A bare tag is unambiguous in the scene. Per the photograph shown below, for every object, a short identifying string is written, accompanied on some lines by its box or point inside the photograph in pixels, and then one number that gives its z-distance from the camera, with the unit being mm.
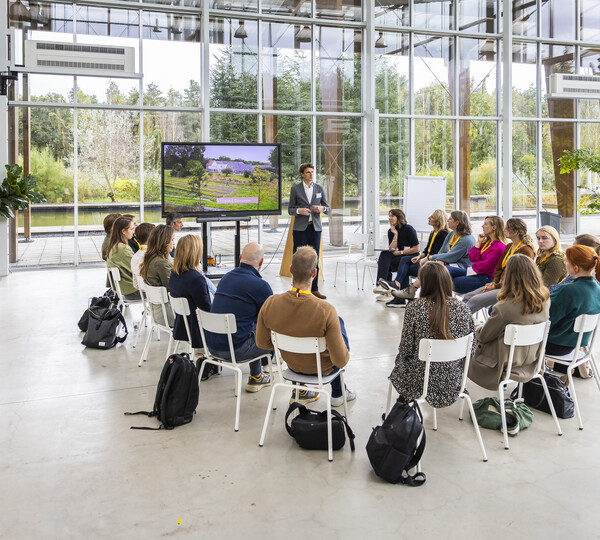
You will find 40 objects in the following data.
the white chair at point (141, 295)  5935
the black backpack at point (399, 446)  3307
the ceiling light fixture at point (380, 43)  13148
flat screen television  9781
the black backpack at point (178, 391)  4125
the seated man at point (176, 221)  8133
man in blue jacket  4449
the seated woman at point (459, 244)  7422
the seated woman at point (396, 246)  8500
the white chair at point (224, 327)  4129
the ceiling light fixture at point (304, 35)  12742
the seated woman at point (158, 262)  5621
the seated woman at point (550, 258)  5598
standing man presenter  8750
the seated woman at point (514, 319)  3994
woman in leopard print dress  3662
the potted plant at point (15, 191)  10695
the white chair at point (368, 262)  9453
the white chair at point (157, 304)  5219
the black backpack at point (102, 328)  6133
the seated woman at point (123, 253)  6648
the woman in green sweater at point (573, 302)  4332
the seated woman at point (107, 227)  7459
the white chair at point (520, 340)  3832
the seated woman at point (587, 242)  5359
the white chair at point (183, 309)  4633
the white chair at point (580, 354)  4117
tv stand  9969
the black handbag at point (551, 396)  4246
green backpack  4016
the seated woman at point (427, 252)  8000
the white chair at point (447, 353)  3514
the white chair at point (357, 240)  9848
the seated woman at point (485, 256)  6684
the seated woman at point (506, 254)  6074
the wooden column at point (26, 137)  11297
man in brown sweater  3701
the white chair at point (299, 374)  3658
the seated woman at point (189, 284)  4883
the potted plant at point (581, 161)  10278
